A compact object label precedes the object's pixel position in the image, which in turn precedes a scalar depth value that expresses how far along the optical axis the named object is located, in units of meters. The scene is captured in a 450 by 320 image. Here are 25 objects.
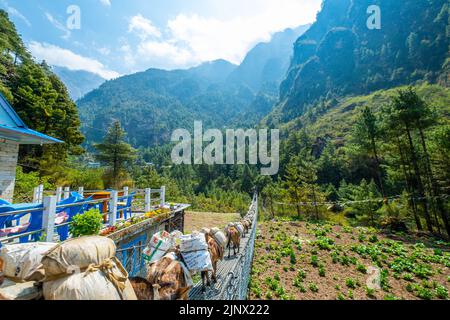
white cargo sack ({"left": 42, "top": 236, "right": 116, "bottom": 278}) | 1.61
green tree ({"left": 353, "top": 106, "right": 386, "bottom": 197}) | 15.01
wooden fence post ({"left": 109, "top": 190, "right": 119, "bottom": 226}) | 5.41
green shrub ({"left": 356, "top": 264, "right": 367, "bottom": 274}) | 6.87
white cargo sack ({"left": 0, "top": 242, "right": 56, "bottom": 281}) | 1.84
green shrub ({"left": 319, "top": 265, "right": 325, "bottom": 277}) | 6.59
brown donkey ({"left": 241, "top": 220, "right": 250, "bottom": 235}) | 8.66
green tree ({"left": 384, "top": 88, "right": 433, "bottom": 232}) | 12.63
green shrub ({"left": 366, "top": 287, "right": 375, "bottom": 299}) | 5.52
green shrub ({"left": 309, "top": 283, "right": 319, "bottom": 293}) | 5.73
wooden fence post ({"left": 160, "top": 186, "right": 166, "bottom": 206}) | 9.28
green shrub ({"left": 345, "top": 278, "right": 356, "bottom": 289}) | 5.91
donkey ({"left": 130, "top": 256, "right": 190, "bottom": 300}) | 2.20
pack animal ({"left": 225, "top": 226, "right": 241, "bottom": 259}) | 6.30
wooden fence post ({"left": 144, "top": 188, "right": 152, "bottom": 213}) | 7.97
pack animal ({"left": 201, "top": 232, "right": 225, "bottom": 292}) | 4.16
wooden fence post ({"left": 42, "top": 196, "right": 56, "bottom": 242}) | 3.50
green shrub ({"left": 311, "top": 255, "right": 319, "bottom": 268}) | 7.33
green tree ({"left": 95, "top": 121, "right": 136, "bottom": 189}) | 21.94
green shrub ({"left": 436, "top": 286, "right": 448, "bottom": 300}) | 5.61
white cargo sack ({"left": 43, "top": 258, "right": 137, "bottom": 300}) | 1.51
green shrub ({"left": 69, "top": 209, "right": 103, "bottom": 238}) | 3.71
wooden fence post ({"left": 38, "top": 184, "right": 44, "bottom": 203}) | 7.11
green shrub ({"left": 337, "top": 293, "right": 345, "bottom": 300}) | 5.28
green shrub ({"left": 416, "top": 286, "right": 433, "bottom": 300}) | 5.56
